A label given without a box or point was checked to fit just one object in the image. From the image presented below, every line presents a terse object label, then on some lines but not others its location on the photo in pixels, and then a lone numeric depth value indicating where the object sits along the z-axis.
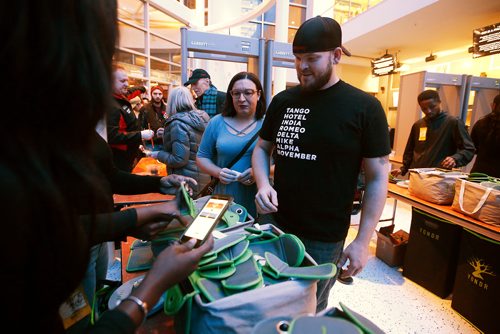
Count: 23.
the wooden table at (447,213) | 2.02
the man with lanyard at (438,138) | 3.44
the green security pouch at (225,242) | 0.80
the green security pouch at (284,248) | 0.85
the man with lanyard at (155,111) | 4.88
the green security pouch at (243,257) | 0.79
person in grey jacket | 2.60
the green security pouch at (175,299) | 0.68
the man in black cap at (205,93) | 3.55
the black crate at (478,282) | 2.09
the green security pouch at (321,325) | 0.53
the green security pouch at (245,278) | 0.69
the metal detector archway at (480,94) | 6.07
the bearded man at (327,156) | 1.27
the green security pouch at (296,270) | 0.69
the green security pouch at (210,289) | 0.68
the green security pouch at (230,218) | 1.11
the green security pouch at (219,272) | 0.74
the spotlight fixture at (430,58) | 8.80
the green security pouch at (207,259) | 0.78
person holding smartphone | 0.42
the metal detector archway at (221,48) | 3.17
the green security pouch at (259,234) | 0.95
